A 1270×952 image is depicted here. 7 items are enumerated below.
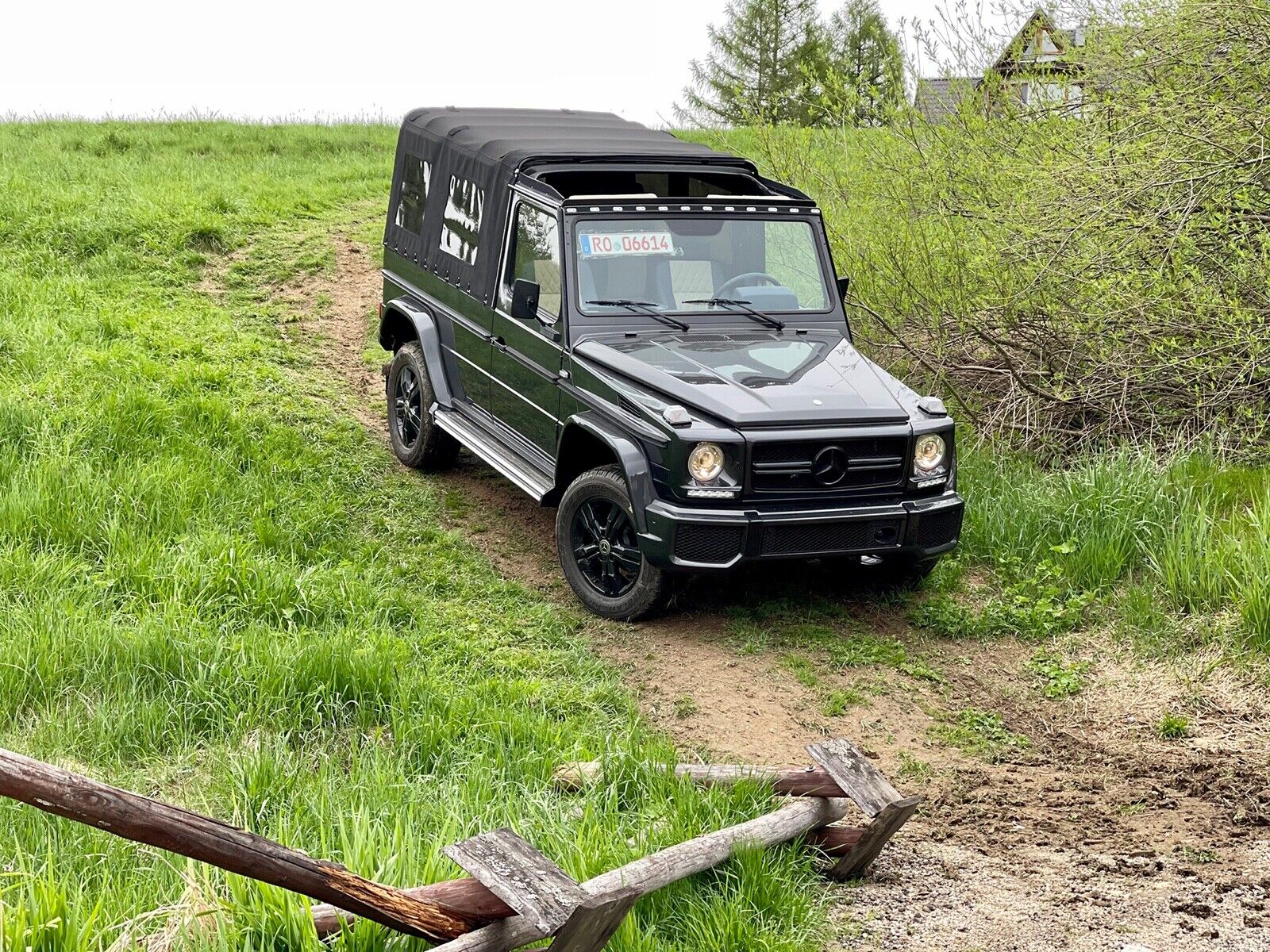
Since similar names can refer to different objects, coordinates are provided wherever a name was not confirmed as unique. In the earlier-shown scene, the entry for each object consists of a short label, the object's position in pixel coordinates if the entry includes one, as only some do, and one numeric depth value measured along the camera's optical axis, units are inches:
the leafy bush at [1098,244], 335.6
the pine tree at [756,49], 1331.2
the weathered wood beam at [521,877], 142.4
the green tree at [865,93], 414.0
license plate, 299.3
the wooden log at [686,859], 146.9
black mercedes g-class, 263.3
